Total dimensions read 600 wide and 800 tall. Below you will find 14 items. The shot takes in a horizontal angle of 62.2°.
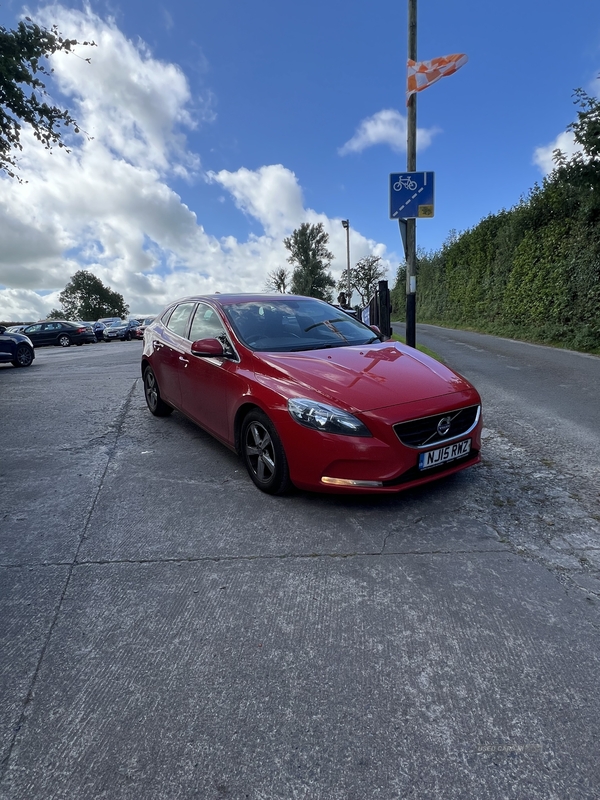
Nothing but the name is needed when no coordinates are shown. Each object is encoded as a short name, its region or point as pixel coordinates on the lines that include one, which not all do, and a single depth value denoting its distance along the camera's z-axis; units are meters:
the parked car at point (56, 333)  29.14
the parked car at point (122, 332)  37.34
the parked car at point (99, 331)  38.75
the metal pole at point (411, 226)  9.12
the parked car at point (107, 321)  43.86
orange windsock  8.10
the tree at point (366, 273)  84.62
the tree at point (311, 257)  73.19
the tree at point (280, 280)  81.69
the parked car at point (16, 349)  14.45
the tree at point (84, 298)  102.56
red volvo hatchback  3.32
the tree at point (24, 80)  11.68
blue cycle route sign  8.45
